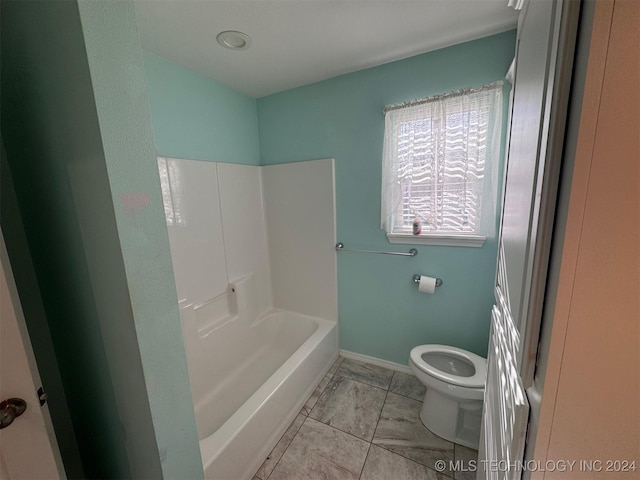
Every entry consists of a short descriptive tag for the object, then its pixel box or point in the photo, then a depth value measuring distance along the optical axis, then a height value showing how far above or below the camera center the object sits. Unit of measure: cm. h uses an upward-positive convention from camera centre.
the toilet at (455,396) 146 -118
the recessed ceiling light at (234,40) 145 +95
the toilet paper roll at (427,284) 187 -63
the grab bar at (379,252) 194 -42
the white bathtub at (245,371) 132 -121
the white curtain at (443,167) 159 +20
